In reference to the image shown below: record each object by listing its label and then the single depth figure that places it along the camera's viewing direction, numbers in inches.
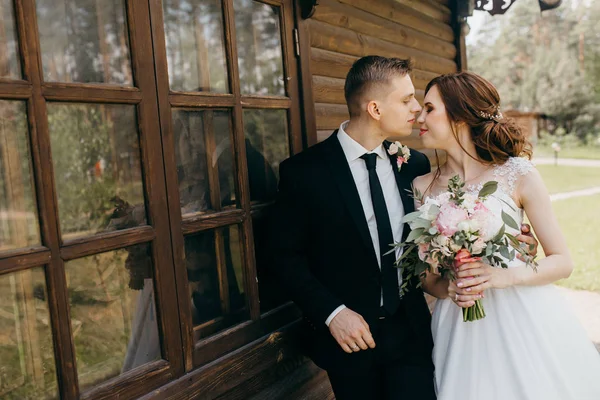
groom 89.2
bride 84.6
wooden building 63.6
